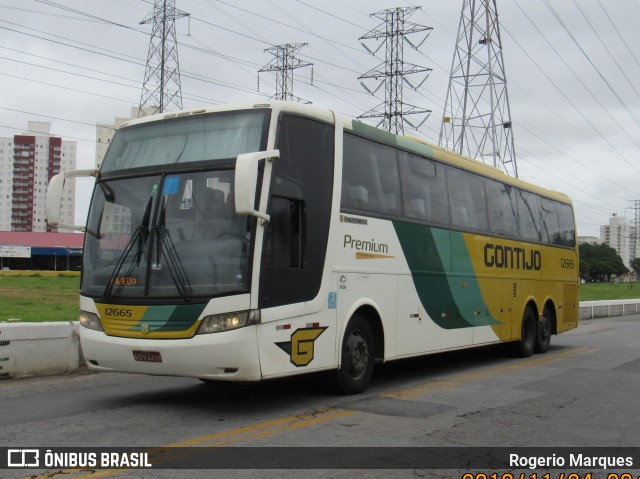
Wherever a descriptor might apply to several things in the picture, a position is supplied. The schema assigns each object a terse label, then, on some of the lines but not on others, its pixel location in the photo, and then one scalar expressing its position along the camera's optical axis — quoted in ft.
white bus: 23.40
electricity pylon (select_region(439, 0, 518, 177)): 101.71
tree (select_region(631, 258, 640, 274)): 574.15
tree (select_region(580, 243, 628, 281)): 513.45
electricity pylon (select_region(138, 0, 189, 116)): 130.12
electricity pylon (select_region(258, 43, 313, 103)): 150.20
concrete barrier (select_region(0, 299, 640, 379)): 31.83
